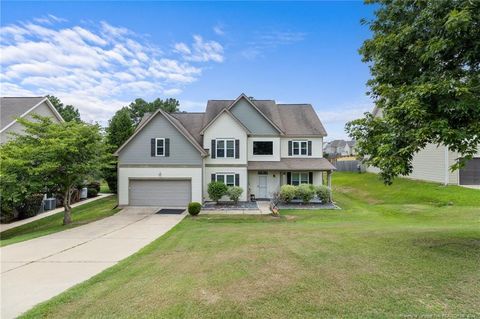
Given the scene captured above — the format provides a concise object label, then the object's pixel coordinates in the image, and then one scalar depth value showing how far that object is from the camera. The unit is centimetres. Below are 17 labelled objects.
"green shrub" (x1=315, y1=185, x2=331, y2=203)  2200
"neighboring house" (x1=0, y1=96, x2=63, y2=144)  2158
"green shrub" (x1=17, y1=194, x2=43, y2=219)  1936
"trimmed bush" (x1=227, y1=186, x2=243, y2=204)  2166
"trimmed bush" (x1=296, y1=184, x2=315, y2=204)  2166
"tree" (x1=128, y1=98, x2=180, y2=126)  6212
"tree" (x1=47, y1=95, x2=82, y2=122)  5197
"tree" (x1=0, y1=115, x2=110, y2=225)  1455
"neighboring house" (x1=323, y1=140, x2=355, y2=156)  9461
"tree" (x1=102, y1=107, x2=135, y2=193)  2775
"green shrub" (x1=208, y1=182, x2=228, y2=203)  2167
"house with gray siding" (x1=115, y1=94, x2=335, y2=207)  2169
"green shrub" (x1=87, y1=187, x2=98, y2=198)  2794
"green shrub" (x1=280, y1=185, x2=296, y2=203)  2162
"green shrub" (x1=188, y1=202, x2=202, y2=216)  1769
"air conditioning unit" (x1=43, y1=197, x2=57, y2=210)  2202
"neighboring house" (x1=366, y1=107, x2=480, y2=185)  2431
